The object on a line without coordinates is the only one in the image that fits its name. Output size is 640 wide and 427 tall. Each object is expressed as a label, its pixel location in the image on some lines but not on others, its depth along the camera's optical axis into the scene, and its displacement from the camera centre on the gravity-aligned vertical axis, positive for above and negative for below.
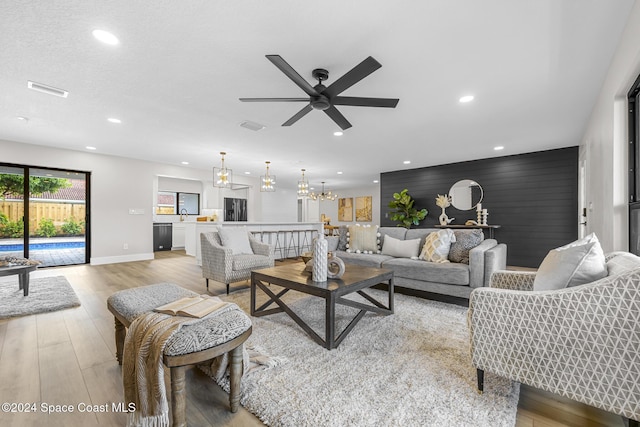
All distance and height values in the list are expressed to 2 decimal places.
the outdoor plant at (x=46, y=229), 5.60 -0.38
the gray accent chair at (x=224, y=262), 3.53 -0.67
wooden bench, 1.20 -0.62
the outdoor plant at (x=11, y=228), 5.16 -0.34
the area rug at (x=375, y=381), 1.35 -1.01
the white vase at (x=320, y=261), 2.34 -0.41
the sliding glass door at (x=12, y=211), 5.18 -0.01
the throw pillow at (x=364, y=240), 4.24 -0.42
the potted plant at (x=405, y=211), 7.24 +0.07
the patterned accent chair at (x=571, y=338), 1.14 -0.58
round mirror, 6.48 +0.48
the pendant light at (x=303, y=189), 7.49 +0.66
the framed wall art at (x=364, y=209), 11.91 +0.18
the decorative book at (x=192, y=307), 1.41 -0.52
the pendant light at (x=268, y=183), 6.25 +0.67
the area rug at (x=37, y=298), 2.89 -1.06
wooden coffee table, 2.06 -0.63
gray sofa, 2.94 -0.67
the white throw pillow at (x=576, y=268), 1.40 -0.28
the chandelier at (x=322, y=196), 10.56 +0.64
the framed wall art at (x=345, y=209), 12.66 +0.19
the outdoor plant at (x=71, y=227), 6.00 -0.36
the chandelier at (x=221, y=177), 5.63 +0.72
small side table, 3.02 -0.70
